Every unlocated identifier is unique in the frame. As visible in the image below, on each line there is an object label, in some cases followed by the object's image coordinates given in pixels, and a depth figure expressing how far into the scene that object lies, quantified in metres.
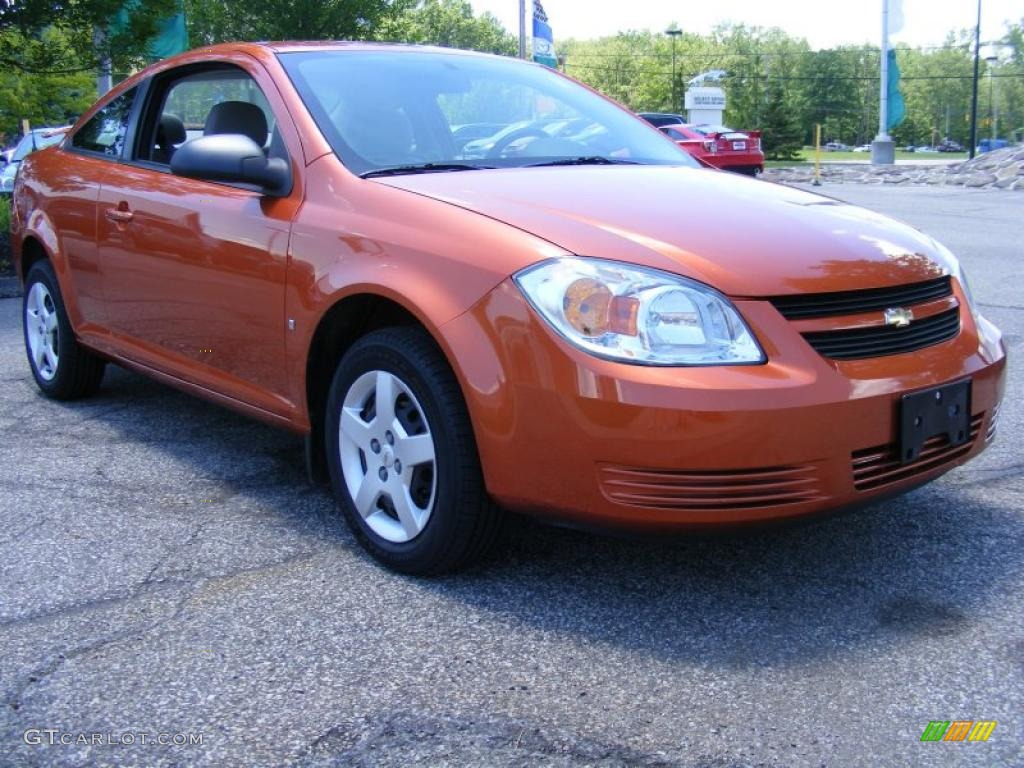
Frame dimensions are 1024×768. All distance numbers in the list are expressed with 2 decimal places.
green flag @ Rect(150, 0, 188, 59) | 12.15
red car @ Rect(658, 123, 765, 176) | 26.20
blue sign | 20.92
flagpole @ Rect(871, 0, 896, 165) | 34.34
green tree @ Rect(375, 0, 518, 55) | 104.88
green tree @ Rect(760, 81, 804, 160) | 70.06
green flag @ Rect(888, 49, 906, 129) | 34.94
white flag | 34.16
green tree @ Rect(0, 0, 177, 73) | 10.42
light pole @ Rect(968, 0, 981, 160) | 43.56
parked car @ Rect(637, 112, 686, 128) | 34.66
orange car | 2.70
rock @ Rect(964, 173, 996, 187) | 23.72
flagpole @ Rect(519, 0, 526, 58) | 24.52
